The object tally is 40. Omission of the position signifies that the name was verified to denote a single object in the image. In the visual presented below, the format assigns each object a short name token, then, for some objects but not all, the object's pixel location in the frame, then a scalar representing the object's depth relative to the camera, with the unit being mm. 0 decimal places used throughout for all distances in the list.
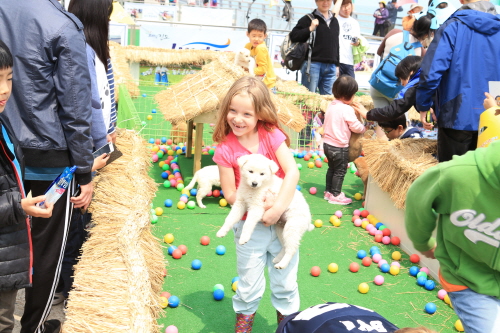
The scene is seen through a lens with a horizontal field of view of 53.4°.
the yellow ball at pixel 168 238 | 5625
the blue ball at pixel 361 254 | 5594
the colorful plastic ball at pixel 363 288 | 4832
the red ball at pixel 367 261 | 5425
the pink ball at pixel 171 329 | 3836
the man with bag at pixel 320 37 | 9391
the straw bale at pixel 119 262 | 2826
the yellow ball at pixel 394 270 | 5270
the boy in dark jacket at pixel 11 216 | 2594
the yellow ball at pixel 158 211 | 6500
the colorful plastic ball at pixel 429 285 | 4961
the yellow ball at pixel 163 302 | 4094
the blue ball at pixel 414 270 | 5254
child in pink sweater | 6969
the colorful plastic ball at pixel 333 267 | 5211
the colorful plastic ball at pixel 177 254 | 5275
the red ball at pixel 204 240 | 5641
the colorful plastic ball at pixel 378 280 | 5031
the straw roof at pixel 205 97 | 7152
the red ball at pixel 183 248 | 5391
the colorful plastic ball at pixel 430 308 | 4496
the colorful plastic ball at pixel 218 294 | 4457
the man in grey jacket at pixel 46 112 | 3039
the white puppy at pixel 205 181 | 6789
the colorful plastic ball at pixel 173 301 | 4284
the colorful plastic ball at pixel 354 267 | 5270
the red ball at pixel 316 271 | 5109
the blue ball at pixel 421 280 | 5035
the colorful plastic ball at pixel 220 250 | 5395
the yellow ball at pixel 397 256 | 5586
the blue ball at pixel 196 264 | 5062
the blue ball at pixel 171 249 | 5355
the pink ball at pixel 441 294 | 4755
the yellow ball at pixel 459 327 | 4258
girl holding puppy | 3180
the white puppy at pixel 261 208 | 3107
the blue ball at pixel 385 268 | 5309
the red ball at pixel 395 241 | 5953
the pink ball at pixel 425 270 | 5234
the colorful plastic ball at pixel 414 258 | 5527
